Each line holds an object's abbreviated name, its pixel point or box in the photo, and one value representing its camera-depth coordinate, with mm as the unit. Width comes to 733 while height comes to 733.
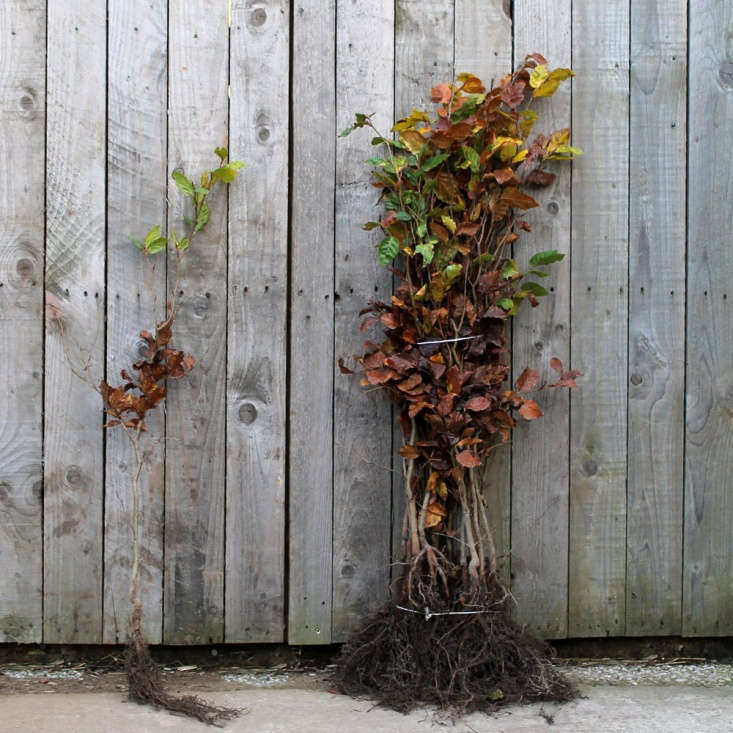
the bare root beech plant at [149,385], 2682
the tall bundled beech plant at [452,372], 2670
